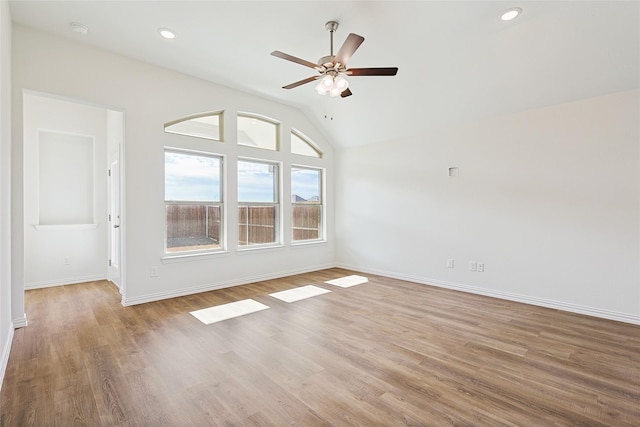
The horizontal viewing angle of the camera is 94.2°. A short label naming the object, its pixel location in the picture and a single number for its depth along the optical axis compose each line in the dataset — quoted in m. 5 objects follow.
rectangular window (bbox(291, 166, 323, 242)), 5.95
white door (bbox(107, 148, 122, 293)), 4.86
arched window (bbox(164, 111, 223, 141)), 4.37
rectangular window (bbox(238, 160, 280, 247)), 5.16
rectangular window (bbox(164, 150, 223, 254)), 4.38
